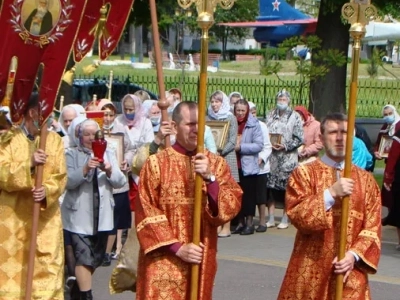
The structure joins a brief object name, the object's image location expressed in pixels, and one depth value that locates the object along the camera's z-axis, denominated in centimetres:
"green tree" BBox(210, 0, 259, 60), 4636
